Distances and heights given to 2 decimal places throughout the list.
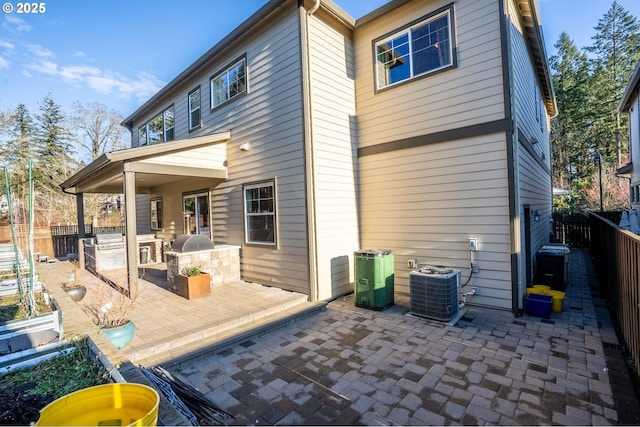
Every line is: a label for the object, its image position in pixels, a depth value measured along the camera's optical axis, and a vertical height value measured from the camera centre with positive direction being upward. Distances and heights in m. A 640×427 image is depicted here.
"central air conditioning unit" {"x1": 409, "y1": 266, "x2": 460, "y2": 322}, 4.68 -1.36
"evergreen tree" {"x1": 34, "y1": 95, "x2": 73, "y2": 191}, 20.16 +6.29
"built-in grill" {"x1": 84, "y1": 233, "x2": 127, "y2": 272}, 8.52 -0.96
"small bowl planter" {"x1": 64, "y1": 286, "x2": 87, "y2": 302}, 5.39 -1.32
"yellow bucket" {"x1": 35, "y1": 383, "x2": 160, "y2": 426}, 1.53 -1.00
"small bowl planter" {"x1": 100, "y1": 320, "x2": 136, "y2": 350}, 3.52 -1.38
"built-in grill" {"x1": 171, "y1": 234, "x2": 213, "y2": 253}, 6.22 -0.59
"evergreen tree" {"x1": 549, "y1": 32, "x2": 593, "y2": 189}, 22.17 +6.34
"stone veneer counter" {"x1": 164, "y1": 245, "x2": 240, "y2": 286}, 6.09 -1.01
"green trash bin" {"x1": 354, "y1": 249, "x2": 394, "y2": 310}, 5.27 -1.24
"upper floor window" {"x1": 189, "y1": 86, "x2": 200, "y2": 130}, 8.98 +3.27
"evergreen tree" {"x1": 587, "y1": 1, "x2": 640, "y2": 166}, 21.14 +9.56
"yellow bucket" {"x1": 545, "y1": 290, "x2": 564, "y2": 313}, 4.96 -1.66
